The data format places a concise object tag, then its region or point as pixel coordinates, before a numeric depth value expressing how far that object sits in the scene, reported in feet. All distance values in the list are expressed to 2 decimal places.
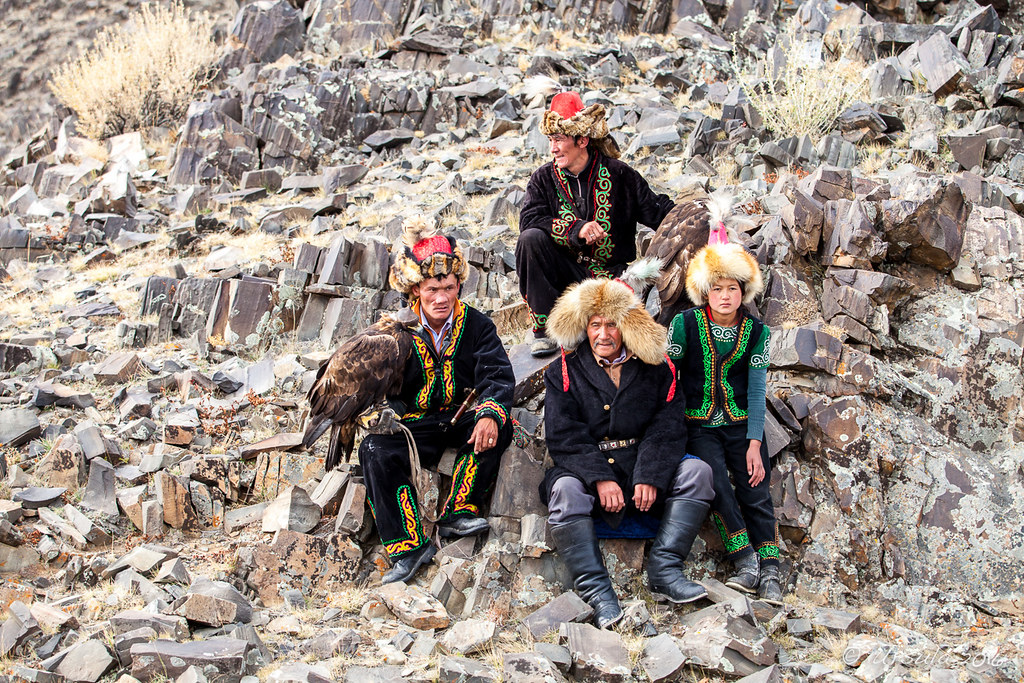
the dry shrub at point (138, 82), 44.68
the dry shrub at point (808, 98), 30.17
